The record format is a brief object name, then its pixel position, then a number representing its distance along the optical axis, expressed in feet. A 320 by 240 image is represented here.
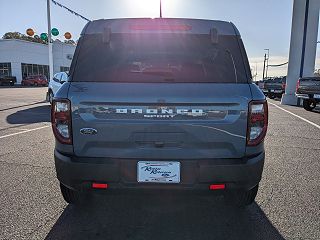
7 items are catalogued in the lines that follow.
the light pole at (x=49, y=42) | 51.14
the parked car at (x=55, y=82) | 30.47
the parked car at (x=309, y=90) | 33.58
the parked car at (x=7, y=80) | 103.57
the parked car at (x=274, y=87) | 60.67
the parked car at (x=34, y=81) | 104.83
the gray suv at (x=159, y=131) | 6.39
